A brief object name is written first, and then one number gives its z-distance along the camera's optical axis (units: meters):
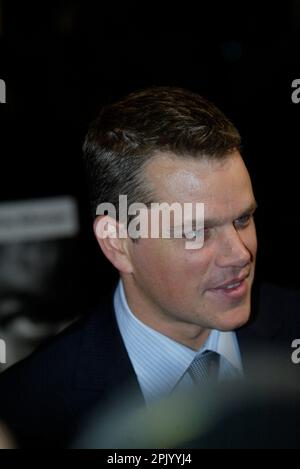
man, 1.93
